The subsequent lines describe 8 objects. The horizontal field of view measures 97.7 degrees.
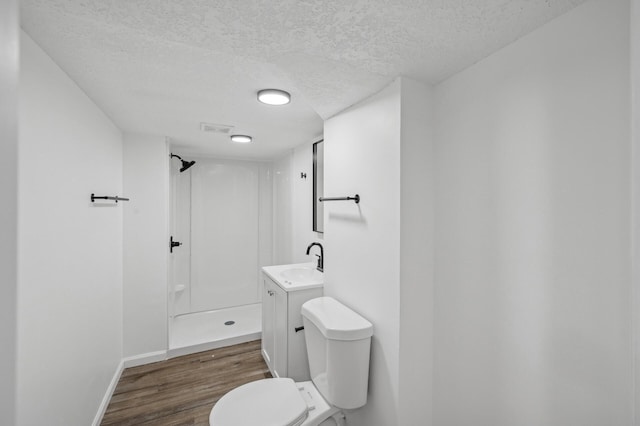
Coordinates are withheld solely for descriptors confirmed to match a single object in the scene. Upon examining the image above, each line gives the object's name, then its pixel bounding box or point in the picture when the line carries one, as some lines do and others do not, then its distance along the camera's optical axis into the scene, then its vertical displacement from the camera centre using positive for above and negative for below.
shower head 3.56 +0.63
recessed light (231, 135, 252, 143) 2.82 +0.76
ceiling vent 2.45 +0.77
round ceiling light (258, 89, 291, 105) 1.71 +0.73
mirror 2.66 +0.28
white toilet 1.38 -0.98
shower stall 3.69 -0.41
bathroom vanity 2.11 -0.84
